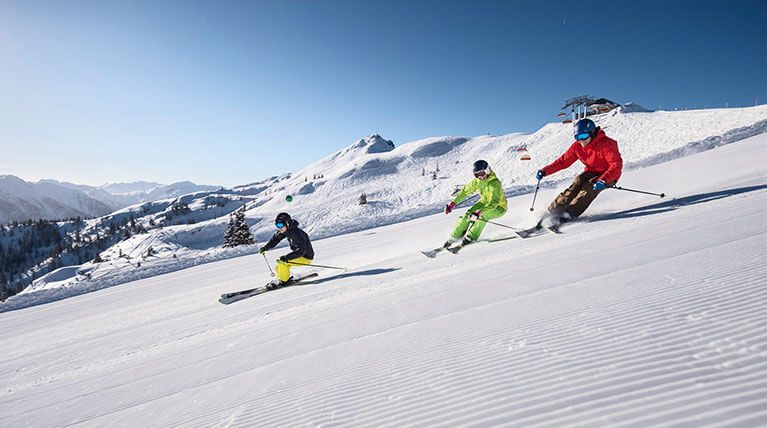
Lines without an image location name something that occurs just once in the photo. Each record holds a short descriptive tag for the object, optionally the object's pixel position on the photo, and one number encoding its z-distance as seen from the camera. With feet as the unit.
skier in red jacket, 22.13
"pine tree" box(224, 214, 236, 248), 98.43
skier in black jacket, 24.17
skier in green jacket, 24.57
